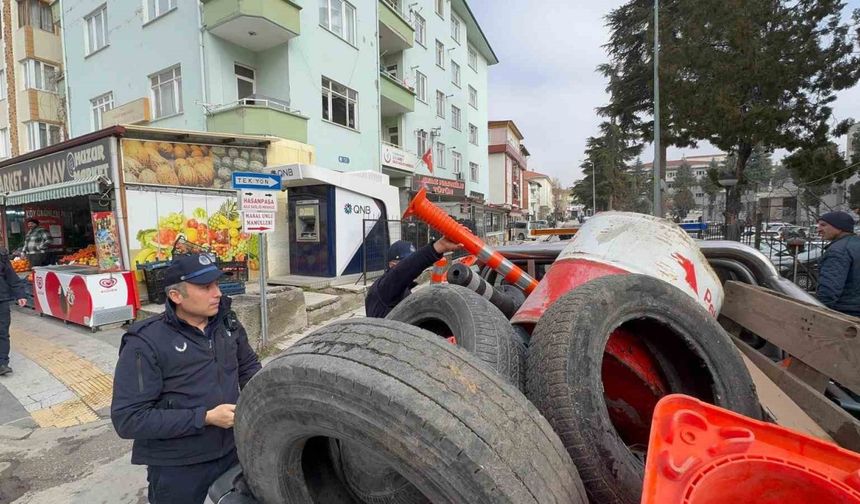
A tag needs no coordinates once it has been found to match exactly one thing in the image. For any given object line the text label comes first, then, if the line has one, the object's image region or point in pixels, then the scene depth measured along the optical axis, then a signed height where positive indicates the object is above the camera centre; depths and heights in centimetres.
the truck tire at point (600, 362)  120 -48
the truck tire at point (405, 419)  91 -46
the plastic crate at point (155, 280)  824 -88
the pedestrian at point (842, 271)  397 -54
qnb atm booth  1101 +21
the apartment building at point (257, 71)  1291 +583
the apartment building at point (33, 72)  1994 +809
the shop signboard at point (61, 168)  880 +166
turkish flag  2172 +353
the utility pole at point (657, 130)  1464 +317
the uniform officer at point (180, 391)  186 -73
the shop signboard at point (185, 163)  893 +167
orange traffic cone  81 -49
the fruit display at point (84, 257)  1012 -50
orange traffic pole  273 -9
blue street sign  573 +72
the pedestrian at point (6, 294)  557 -76
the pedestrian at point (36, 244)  1152 -15
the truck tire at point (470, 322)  158 -43
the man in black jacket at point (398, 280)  328 -42
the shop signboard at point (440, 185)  2239 +229
